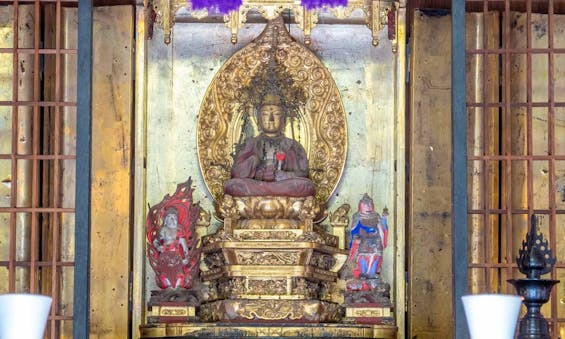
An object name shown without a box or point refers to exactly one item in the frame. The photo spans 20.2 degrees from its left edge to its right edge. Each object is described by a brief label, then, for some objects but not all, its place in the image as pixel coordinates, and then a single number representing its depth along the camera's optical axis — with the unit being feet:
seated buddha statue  39.83
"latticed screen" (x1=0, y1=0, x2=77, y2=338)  40.34
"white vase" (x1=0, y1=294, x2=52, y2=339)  26.17
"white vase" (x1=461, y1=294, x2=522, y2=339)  26.45
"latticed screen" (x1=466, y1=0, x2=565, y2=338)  40.14
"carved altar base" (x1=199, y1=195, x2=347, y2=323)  38.91
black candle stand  28.12
